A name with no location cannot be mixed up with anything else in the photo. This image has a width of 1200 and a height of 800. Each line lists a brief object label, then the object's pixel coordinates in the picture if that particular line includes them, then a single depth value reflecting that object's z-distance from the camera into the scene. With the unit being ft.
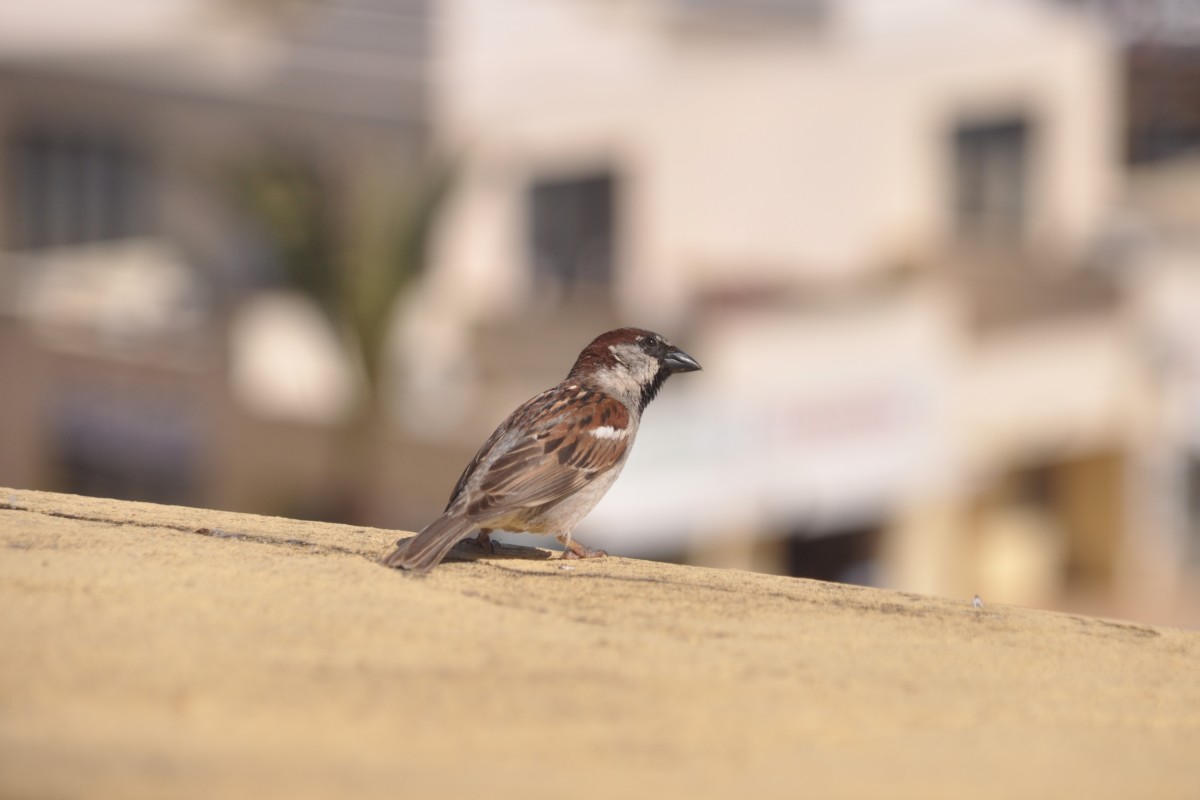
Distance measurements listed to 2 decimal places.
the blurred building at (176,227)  51.93
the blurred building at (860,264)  53.52
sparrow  14.48
